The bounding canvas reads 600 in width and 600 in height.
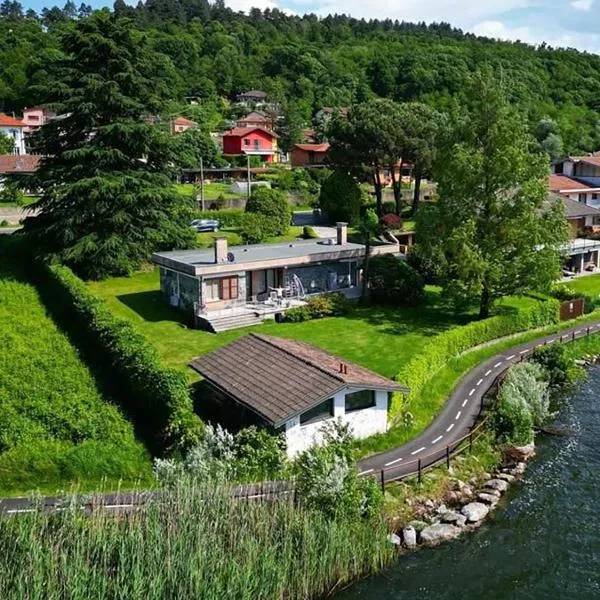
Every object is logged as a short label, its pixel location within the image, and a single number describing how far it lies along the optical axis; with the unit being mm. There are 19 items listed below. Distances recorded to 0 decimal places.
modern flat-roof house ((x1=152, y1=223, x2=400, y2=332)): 37344
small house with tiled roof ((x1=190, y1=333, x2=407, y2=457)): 22297
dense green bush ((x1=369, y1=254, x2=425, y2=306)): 40841
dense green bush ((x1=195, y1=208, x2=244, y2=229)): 63222
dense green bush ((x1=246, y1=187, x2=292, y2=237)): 58156
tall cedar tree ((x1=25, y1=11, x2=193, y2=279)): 46344
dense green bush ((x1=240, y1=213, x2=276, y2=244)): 56500
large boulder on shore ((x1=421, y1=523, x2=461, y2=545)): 19912
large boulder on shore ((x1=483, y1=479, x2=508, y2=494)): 22797
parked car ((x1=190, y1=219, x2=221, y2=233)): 60562
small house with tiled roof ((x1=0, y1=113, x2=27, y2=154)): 107438
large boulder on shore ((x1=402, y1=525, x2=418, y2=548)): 19656
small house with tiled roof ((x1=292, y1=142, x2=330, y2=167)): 93938
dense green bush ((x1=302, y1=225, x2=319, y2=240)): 57719
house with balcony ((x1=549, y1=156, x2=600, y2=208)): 66231
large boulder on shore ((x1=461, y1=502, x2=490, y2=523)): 21047
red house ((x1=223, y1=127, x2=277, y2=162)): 102250
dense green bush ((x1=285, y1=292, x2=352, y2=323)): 37750
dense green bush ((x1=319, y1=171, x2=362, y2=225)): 62656
